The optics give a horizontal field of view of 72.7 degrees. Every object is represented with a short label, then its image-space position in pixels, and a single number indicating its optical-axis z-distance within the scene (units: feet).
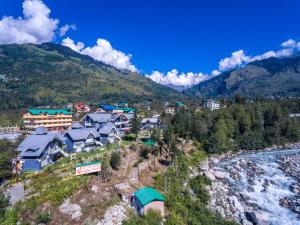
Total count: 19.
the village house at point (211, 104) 386.29
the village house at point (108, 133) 156.11
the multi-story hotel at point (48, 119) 213.12
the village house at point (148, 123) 226.93
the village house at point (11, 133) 155.70
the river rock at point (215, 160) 165.98
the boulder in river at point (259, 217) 89.83
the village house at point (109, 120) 186.32
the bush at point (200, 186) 107.46
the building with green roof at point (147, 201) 81.78
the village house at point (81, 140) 135.64
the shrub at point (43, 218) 73.95
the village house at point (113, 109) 291.97
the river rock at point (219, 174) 135.61
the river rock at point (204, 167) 142.75
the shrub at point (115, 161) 112.41
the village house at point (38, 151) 106.81
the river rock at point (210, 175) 131.24
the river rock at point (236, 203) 100.17
